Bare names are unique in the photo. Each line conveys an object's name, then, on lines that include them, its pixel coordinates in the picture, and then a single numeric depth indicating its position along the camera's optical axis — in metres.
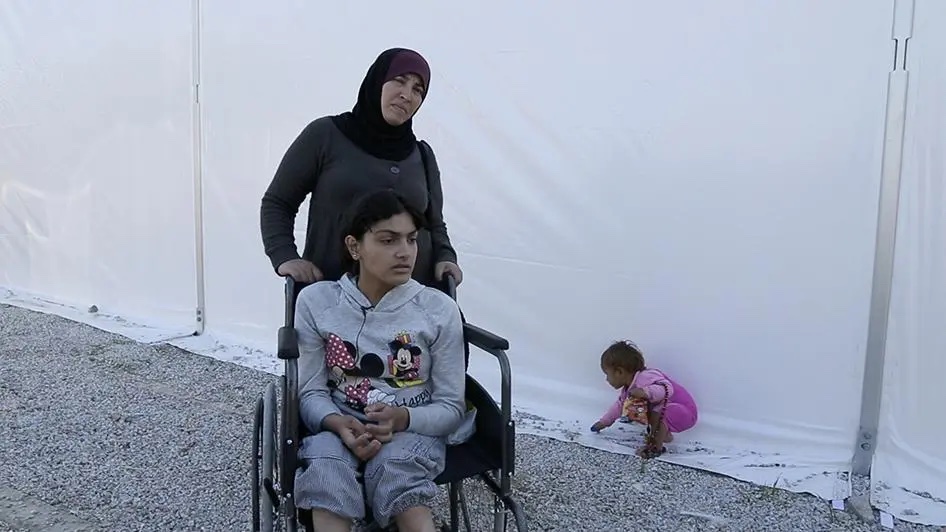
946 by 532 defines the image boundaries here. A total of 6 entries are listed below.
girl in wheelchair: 1.67
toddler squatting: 2.92
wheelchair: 1.60
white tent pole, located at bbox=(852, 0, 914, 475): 2.54
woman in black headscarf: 2.05
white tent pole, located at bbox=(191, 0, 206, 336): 4.41
